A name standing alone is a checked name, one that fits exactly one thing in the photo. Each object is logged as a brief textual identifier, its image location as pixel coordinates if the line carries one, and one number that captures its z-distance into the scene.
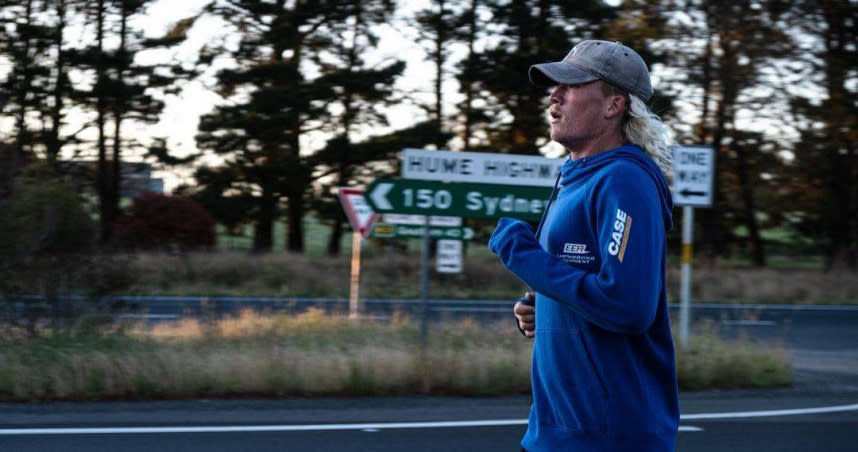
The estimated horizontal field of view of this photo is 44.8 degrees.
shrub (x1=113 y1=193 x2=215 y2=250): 25.00
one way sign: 10.85
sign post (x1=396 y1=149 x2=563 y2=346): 10.06
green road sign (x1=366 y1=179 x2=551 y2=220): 10.05
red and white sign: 16.59
